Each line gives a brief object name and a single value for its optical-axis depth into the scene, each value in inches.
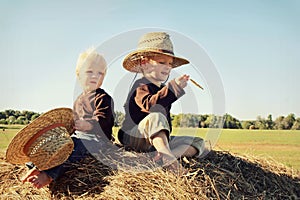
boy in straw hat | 113.3
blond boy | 113.0
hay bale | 103.3
